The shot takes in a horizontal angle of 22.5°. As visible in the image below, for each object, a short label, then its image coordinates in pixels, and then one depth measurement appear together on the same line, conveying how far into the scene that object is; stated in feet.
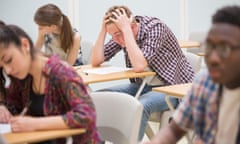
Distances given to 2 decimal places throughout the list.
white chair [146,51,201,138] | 12.96
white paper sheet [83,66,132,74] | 13.98
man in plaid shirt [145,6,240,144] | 5.16
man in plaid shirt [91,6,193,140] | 13.39
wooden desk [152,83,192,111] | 10.68
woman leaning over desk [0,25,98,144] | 7.68
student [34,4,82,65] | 16.07
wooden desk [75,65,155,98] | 12.71
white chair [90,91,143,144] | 8.97
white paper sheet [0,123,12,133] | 7.81
